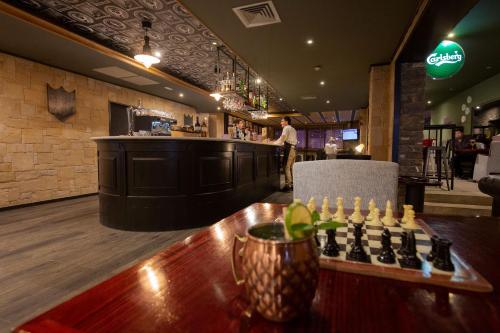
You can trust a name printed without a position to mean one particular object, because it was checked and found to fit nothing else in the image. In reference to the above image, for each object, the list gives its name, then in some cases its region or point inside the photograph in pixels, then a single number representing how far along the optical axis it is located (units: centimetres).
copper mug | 37
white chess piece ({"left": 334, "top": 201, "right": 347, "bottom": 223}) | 89
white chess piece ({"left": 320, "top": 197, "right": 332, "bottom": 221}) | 91
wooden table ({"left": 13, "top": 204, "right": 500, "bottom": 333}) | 38
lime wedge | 40
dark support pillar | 425
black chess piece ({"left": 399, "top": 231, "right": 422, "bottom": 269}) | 57
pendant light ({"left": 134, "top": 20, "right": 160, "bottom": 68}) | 364
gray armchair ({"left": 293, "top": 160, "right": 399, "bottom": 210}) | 129
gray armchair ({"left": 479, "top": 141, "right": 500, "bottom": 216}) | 220
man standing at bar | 605
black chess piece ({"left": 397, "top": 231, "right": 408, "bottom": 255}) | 61
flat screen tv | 1298
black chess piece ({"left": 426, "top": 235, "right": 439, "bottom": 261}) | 57
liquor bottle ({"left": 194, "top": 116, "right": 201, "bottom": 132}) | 474
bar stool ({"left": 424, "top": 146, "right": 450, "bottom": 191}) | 380
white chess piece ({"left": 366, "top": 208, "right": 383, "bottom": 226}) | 87
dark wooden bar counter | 311
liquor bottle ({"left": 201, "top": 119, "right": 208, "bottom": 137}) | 473
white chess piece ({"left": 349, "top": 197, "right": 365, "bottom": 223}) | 88
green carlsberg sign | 417
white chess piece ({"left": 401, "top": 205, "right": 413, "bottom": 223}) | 85
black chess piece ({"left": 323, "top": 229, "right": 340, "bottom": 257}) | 62
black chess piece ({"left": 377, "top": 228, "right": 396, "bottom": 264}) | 59
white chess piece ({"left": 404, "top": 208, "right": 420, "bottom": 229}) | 82
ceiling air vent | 301
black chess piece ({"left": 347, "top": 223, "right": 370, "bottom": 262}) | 60
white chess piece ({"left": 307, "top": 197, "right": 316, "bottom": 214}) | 89
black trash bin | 252
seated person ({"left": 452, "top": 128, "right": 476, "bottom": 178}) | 596
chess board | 50
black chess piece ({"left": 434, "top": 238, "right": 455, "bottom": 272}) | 54
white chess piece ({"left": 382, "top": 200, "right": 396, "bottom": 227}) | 87
